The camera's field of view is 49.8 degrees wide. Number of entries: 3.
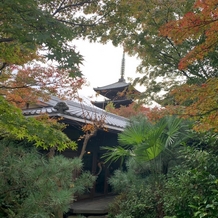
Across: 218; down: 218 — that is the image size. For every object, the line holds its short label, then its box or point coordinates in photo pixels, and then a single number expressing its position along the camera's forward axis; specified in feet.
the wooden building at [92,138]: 17.72
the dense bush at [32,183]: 10.23
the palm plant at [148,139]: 13.48
